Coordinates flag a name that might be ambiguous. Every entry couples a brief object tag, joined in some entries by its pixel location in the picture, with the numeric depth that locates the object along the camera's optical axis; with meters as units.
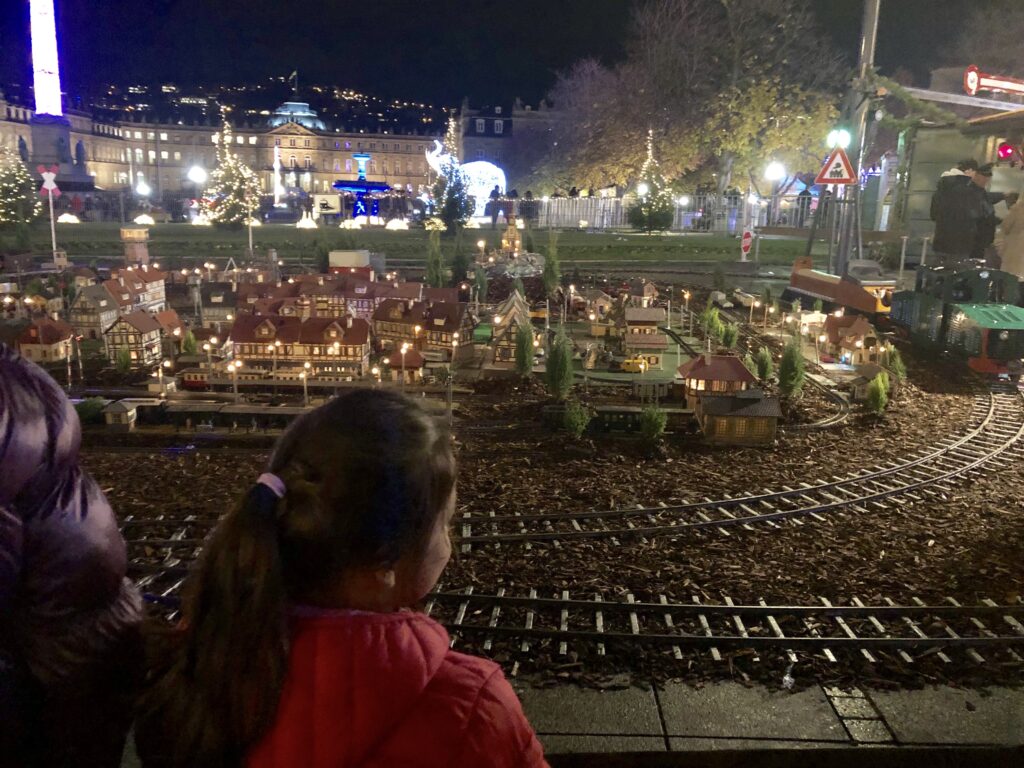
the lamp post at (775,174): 41.96
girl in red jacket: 1.72
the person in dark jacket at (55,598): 1.95
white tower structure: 52.34
